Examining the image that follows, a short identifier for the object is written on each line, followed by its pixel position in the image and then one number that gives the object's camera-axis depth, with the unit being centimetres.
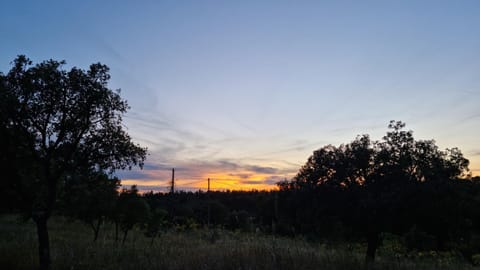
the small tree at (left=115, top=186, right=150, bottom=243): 2056
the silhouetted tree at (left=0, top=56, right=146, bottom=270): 995
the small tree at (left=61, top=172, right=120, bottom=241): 2098
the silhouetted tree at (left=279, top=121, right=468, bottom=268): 1127
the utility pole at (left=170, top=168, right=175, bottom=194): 5250
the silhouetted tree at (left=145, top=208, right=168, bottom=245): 2186
